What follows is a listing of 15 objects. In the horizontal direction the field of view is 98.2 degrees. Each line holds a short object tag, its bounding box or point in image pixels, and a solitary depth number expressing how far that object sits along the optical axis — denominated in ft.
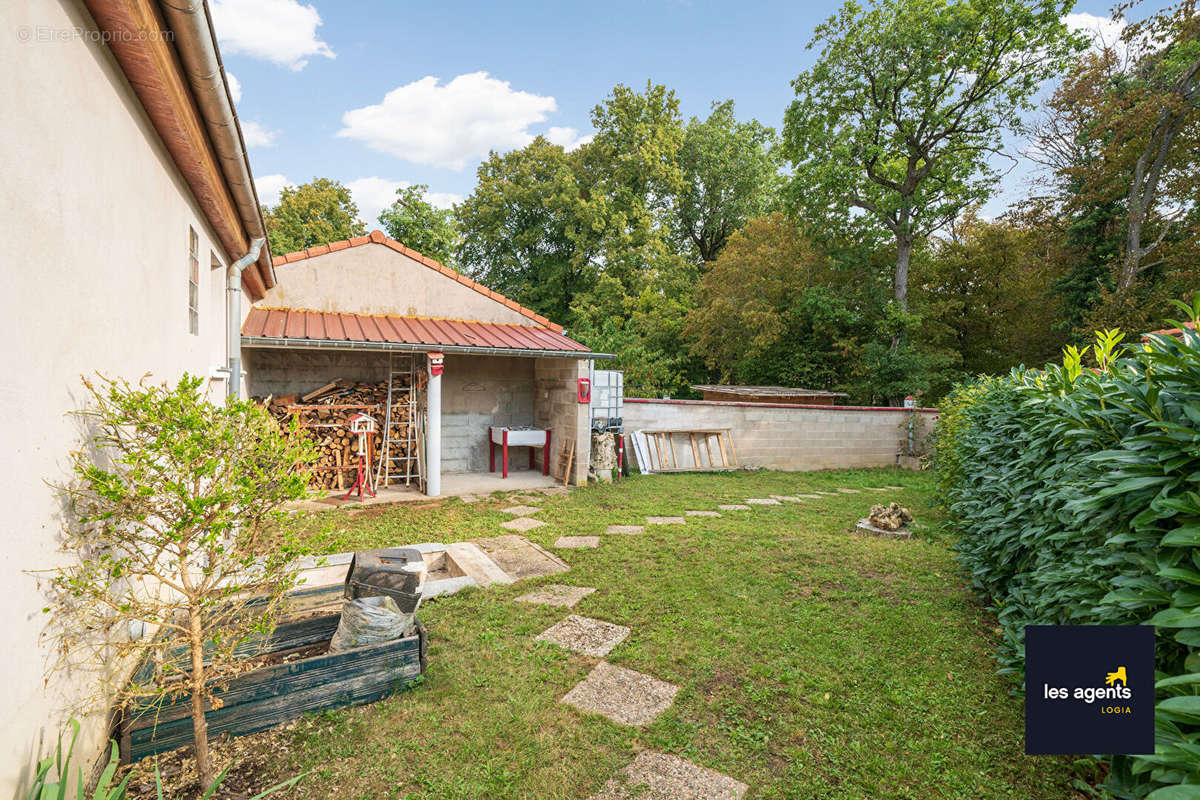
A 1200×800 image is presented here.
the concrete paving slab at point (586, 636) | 11.32
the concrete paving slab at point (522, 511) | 23.06
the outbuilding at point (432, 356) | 24.98
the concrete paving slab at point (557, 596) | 13.73
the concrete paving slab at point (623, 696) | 9.07
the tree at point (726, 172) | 78.84
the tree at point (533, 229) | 67.00
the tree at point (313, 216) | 76.28
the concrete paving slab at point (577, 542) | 18.81
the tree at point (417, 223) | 70.79
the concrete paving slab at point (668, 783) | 7.23
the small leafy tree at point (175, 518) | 6.20
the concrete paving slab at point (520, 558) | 16.02
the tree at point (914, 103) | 44.75
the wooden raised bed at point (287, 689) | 7.61
